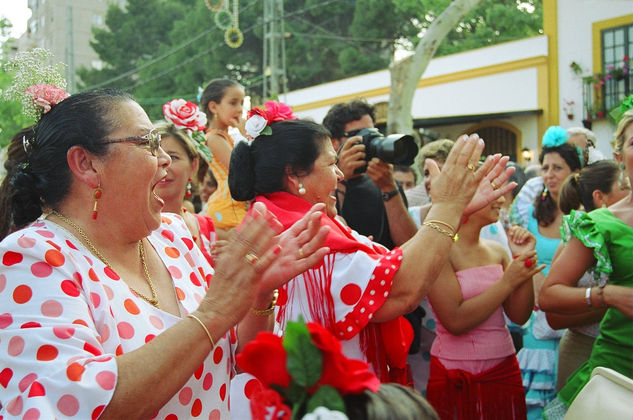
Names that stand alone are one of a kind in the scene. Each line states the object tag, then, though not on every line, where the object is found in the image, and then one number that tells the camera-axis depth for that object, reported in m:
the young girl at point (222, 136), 3.80
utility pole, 13.59
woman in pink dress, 2.65
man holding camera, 2.97
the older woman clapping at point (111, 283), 1.28
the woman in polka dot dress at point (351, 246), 1.89
